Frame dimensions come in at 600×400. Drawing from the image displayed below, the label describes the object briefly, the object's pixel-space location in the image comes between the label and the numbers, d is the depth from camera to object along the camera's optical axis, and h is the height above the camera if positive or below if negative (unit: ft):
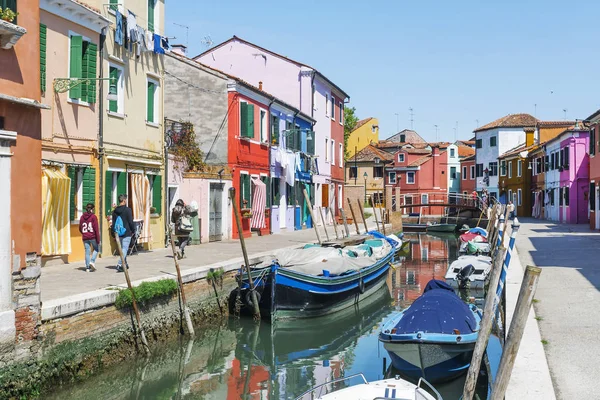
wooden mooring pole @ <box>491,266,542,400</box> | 20.54 -3.66
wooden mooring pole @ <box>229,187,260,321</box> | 51.36 -6.25
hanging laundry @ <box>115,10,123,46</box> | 59.21 +14.67
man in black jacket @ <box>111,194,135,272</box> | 49.67 -1.10
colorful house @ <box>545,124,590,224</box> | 133.90 +5.76
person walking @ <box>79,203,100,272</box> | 48.91 -1.91
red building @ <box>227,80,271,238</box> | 84.53 +7.03
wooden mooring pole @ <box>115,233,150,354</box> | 38.74 -5.78
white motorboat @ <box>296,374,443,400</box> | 26.24 -6.95
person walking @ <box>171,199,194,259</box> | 58.08 -1.78
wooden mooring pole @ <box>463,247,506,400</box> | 25.17 -5.01
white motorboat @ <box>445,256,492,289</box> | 67.26 -6.55
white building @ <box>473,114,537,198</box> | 208.74 +19.02
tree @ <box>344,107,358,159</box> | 222.89 +26.74
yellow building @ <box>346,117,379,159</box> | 247.91 +25.06
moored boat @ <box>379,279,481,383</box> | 33.40 -6.37
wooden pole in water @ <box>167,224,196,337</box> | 43.93 -6.30
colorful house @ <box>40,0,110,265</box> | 50.39 +6.35
